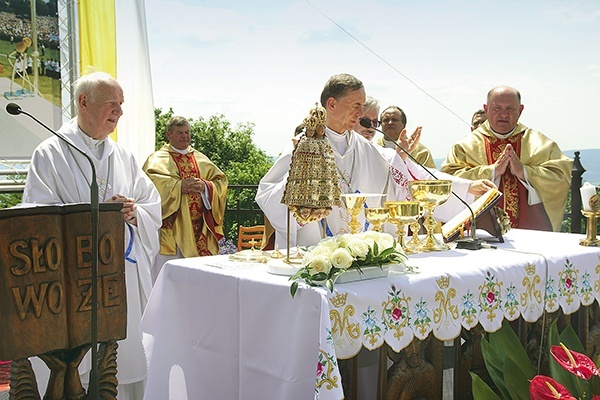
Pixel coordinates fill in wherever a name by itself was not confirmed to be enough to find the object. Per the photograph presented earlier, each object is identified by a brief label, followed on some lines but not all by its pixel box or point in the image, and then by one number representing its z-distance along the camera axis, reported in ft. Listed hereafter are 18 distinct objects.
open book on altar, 13.44
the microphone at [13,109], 8.19
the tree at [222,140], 62.08
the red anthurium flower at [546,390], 7.92
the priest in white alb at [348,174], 13.75
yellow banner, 24.54
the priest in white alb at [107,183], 13.75
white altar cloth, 9.25
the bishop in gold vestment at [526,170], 20.03
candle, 13.42
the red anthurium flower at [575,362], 8.30
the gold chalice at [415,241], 12.42
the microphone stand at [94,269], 8.35
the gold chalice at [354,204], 11.45
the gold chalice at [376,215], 11.66
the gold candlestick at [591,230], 13.48
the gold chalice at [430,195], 12.47
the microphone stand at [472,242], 12.85
